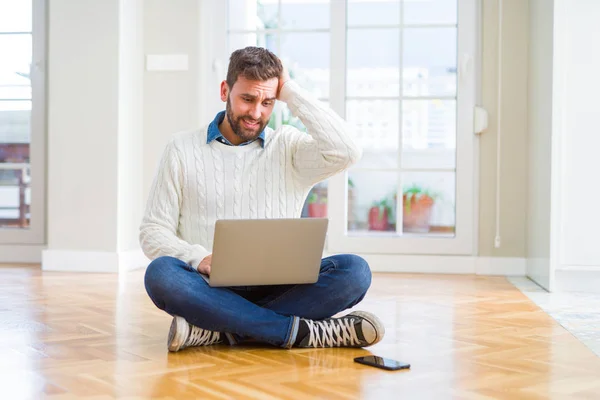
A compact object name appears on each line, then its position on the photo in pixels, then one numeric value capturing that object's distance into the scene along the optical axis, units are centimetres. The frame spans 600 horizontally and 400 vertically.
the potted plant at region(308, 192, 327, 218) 621
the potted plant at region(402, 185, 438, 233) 536
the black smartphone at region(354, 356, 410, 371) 228
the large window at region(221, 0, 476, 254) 524
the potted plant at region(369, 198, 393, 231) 541
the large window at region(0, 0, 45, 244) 554
